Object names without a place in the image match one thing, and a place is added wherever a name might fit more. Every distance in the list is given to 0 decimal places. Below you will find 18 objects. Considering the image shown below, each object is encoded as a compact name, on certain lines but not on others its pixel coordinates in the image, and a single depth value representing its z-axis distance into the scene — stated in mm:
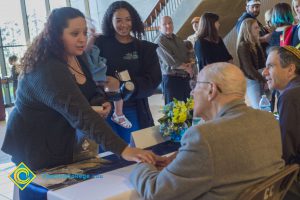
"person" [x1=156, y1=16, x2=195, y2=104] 4758
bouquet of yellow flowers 2285
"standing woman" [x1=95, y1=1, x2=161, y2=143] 2752
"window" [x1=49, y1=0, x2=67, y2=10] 12541
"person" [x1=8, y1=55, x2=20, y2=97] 7764
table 1530
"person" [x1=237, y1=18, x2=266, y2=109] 4617
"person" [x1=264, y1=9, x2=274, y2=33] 5040
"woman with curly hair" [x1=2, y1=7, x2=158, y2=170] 1668
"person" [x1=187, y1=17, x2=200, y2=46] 6503
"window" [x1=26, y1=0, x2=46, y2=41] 11875
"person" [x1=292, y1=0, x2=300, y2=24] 4047
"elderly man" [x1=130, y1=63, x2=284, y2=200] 1255
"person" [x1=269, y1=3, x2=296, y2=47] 4094
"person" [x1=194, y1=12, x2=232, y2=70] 4773
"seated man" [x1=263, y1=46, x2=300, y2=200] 1848
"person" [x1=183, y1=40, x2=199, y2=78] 5036
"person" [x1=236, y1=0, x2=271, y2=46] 4820
